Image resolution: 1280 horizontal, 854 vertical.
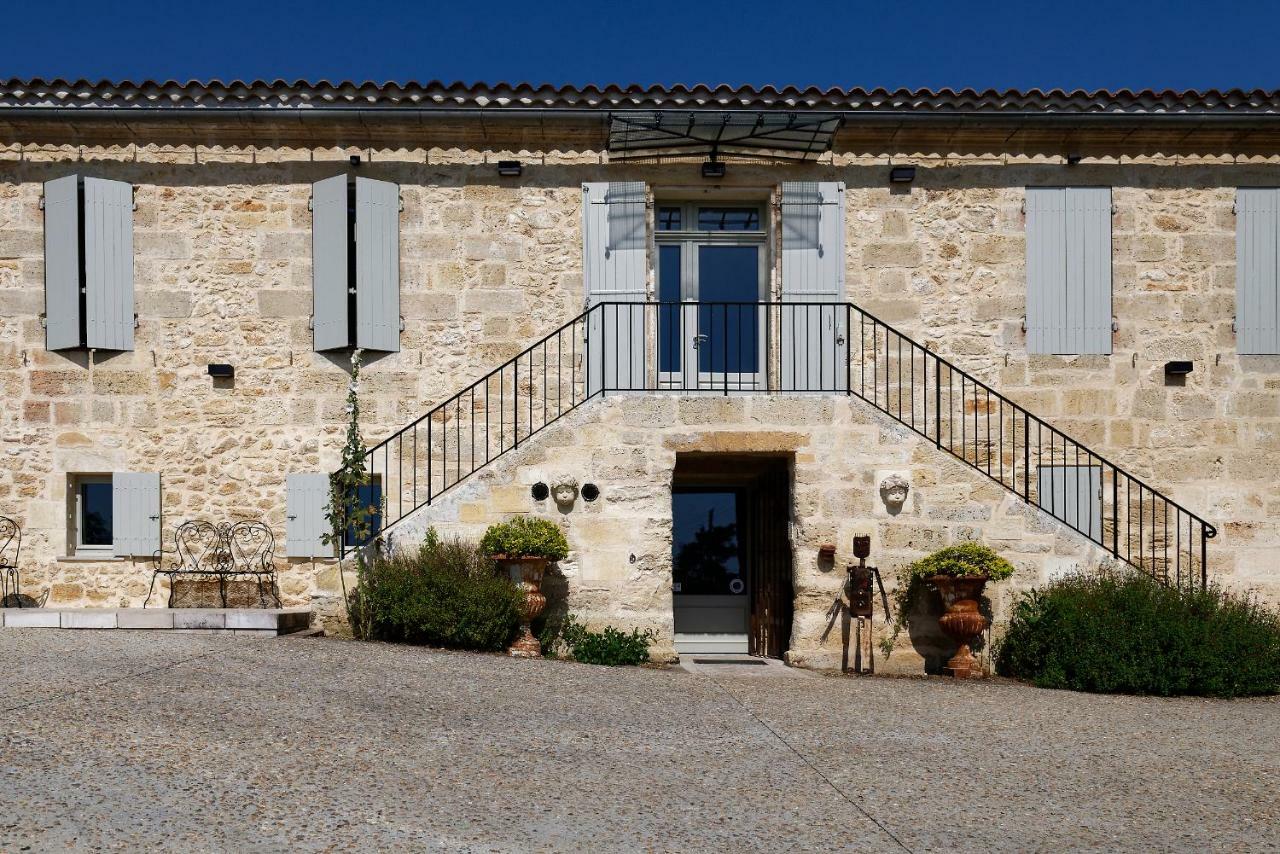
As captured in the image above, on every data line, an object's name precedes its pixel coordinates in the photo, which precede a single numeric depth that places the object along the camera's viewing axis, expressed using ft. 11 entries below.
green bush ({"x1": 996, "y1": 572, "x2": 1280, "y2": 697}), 27.58
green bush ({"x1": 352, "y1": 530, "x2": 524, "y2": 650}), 29.01
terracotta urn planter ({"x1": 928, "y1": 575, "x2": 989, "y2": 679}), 30.01
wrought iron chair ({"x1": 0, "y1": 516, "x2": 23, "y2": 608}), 34.86
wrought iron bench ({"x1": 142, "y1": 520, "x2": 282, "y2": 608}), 34.88
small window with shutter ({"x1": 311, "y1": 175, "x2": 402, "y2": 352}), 35.27
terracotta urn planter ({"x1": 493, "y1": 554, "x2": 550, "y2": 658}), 29.68
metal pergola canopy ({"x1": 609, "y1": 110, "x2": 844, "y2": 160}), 33.78
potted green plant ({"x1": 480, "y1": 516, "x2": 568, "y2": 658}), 29.68
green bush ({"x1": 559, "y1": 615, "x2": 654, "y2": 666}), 30.37
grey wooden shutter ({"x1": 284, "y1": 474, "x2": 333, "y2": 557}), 35.12
